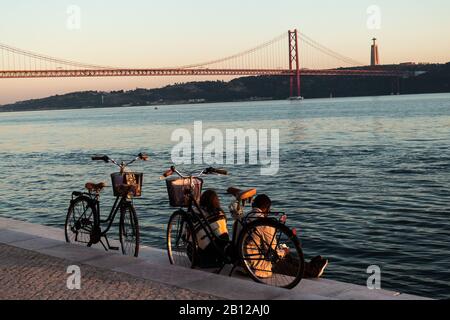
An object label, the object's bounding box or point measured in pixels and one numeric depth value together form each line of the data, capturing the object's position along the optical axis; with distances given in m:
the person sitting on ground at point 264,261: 5.15
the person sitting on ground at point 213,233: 5.68
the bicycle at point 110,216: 6.18
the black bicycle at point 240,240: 5.10
